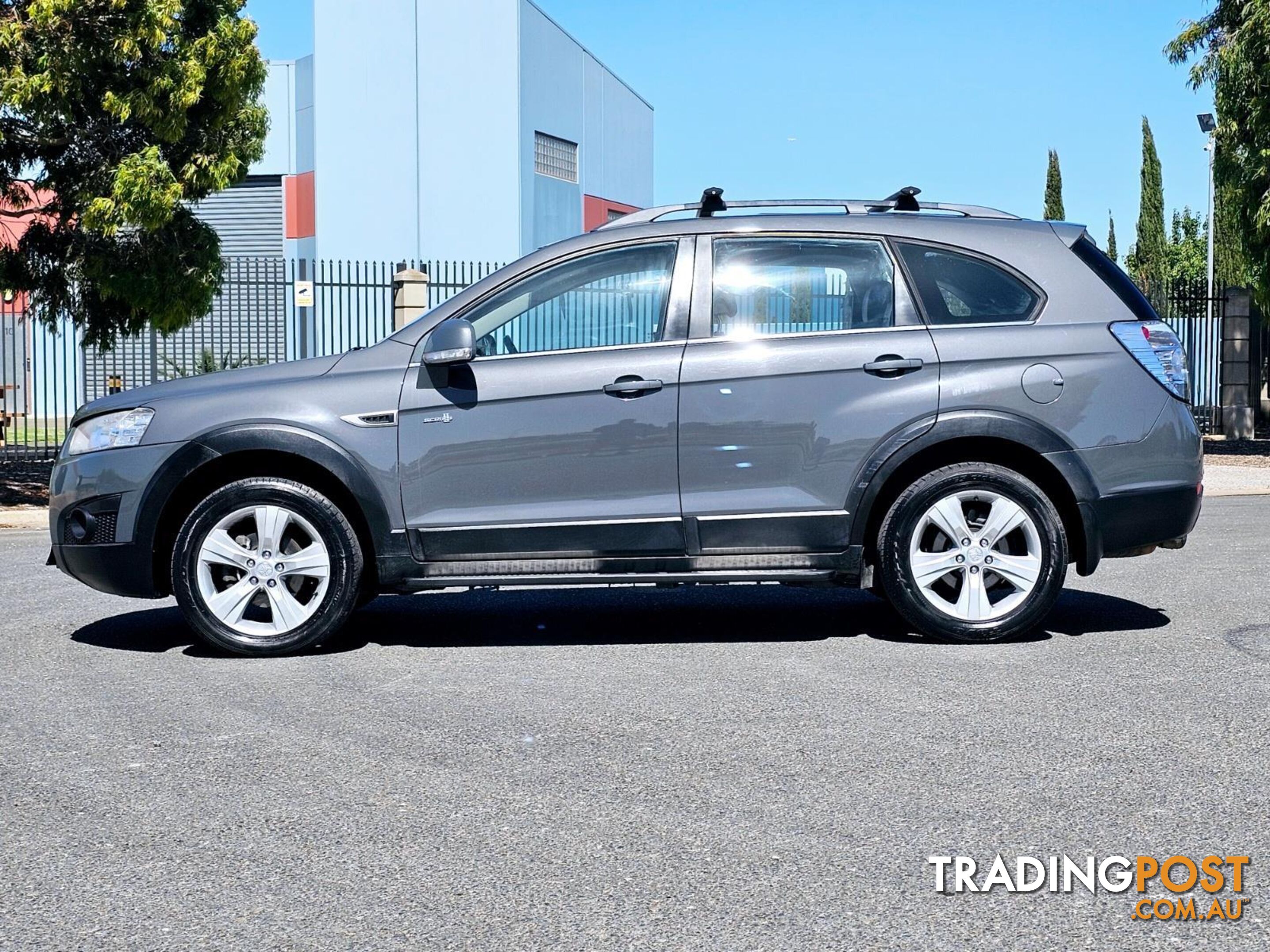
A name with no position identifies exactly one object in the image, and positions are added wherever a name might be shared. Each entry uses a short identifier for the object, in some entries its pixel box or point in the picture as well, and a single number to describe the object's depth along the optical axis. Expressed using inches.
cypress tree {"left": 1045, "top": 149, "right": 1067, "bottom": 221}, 3016.7
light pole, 849.7
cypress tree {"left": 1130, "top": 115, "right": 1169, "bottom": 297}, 2805.1
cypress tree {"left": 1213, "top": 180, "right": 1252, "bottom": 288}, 796.0
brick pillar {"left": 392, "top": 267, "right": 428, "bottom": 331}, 850.1
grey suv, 255.9
